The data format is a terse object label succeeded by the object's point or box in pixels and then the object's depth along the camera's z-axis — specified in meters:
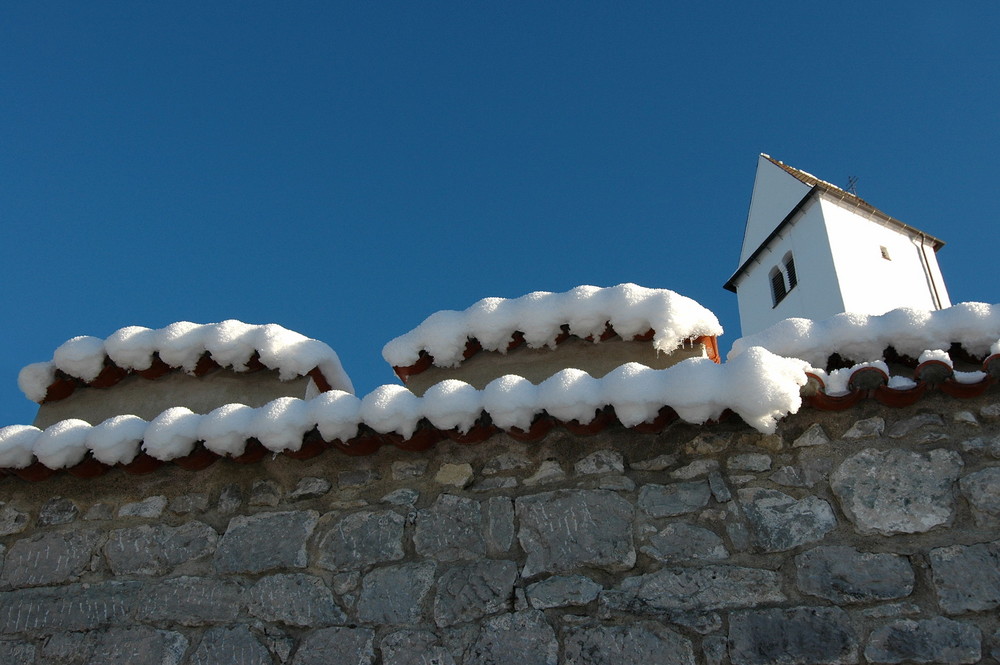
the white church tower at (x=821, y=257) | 15.39
